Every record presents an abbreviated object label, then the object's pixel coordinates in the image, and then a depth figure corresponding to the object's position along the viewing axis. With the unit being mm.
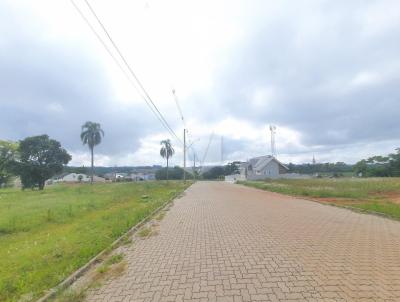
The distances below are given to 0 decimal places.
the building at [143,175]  143538
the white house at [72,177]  121875
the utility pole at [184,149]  53031
